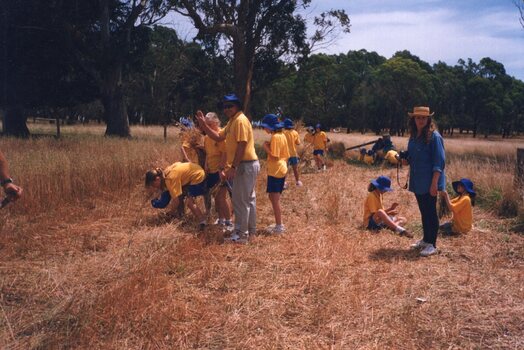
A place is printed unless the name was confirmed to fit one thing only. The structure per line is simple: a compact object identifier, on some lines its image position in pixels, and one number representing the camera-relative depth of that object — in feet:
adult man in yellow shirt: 16.40
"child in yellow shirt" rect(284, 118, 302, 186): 32.89
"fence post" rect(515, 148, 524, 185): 23.95
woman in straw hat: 16.09
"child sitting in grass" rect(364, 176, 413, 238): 19.95
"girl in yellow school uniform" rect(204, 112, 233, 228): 18.77
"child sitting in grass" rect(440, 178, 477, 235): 19.38
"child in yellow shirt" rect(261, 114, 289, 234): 19.33
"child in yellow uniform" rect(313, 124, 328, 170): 42.04
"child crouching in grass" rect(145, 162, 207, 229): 18.04
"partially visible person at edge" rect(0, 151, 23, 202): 11.32
